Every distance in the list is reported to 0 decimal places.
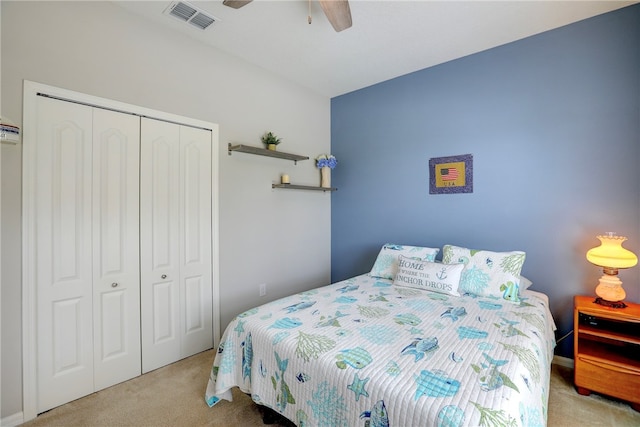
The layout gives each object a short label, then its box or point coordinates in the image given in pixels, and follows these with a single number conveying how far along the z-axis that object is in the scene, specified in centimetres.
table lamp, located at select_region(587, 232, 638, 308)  195
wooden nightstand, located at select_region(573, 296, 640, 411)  187
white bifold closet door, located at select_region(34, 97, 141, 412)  186
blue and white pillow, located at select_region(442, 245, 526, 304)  222
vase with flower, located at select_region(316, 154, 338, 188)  367
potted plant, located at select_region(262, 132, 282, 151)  304
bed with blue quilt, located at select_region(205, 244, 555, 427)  111
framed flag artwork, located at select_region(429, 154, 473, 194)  289
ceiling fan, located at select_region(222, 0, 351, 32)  175
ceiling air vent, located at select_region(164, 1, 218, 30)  214
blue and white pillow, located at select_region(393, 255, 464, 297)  233
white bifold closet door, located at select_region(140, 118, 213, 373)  230
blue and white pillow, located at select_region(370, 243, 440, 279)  276
